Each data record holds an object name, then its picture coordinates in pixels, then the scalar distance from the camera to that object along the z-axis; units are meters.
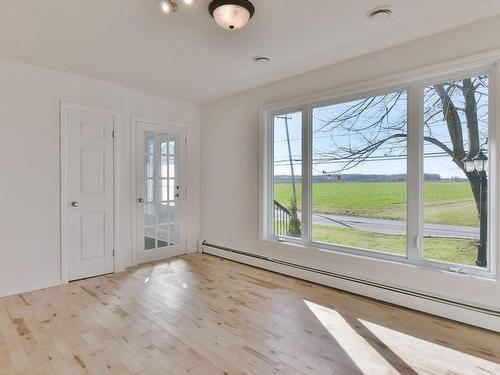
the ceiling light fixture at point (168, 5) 2.08
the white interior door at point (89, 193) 3.69
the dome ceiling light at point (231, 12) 2.11
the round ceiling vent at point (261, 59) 3.21
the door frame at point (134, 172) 4.31
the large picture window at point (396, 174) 2.66
